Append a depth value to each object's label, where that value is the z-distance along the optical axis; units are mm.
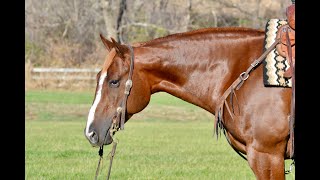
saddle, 9397
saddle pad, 9411
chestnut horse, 9626
